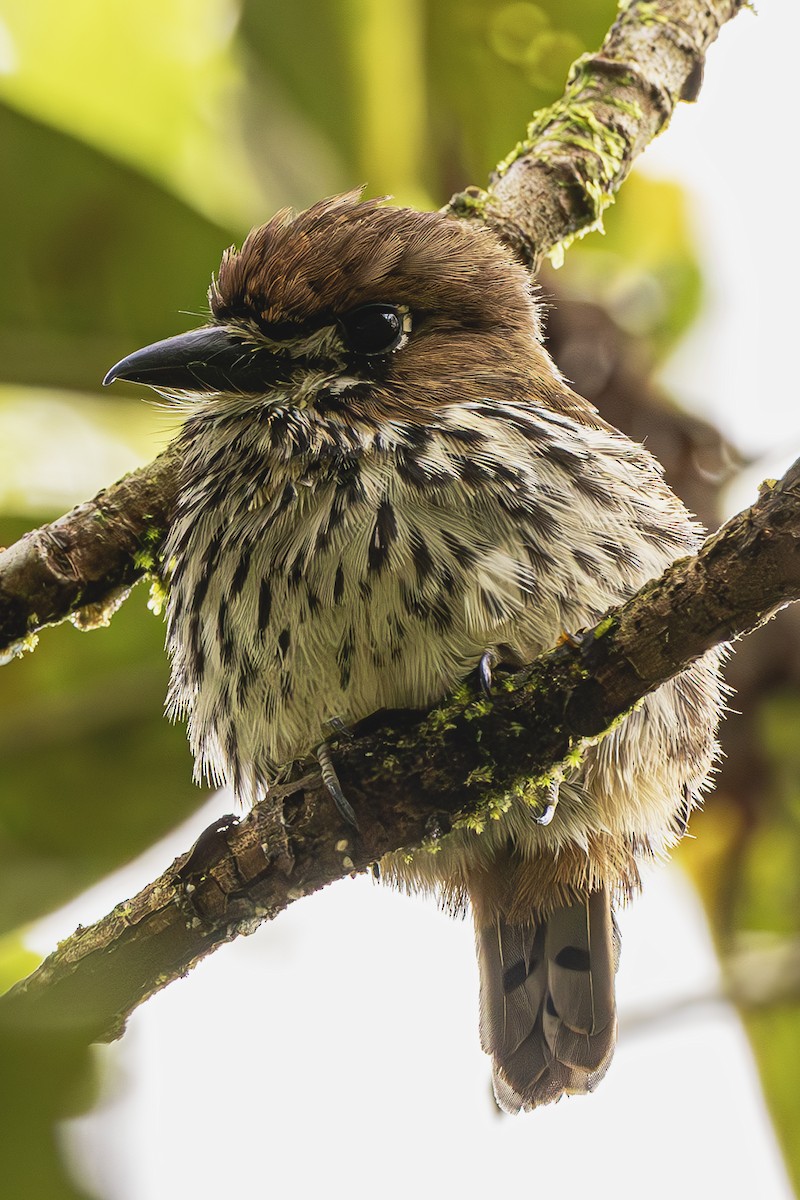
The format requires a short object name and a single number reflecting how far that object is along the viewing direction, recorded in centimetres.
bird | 432
